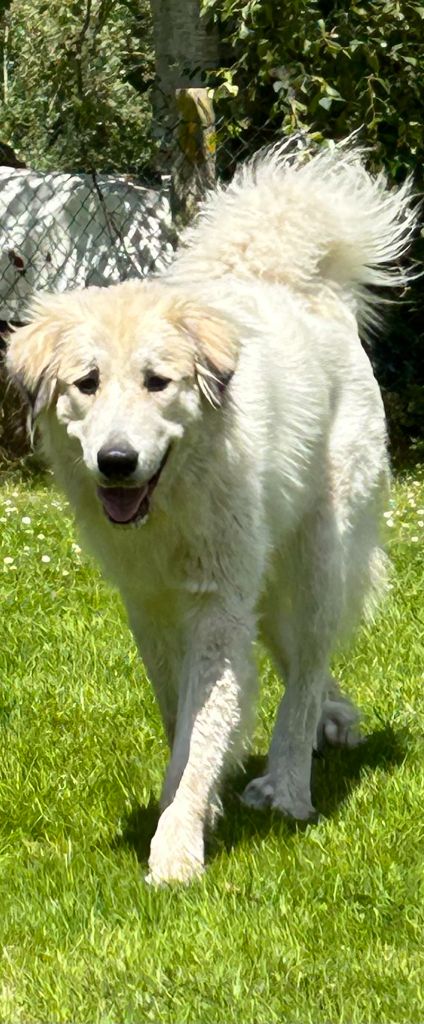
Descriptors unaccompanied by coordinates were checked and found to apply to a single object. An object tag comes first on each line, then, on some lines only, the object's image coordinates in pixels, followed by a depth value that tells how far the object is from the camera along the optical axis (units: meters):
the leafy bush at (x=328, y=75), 16.50
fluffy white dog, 7.81
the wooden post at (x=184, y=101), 17.66
